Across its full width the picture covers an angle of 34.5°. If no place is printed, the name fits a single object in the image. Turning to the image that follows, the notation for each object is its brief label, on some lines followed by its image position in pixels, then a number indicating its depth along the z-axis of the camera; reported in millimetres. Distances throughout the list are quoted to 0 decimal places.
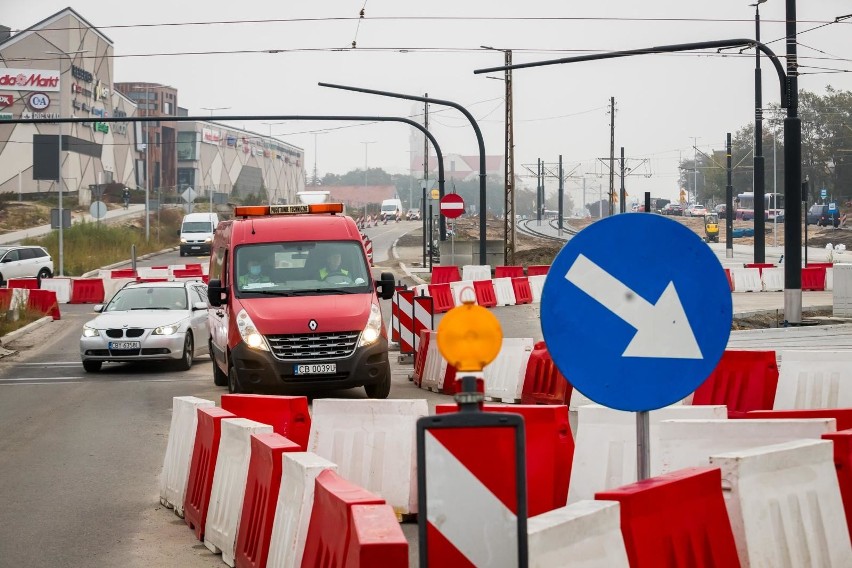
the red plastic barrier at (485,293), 36875
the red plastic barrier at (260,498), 6887
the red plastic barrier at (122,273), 47006
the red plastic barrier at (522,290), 39156
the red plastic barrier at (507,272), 41759
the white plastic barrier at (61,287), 43969
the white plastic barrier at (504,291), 38312
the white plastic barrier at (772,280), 43594
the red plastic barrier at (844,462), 6105
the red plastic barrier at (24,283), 40938
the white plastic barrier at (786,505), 5406
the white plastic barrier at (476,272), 40594
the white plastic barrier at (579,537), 4508
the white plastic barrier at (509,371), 16125
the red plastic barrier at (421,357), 18594
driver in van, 17547
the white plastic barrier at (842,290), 29277
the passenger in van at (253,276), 17453
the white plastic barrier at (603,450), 7953
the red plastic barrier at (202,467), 8539
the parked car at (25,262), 51406
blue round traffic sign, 4898
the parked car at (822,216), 101212
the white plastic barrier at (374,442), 8812
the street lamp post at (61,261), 53859
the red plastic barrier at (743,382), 12297
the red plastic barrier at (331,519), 5009
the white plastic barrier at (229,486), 7734
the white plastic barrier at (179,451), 9359
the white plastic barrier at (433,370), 17750
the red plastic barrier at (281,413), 9297
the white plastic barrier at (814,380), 11359
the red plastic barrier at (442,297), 35188
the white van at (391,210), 141625
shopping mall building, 94375
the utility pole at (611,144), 80938
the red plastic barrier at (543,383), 15125
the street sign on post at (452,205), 37875
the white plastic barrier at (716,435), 6727
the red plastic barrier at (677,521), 4922
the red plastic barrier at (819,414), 7621
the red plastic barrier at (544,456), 8016
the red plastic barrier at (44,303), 36062
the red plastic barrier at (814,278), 43094
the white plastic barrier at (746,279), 43219
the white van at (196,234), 77812
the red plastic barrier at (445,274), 43281
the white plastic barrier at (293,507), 6008
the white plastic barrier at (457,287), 35531
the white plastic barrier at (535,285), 40125
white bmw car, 21594
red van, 16406
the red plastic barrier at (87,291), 43906
